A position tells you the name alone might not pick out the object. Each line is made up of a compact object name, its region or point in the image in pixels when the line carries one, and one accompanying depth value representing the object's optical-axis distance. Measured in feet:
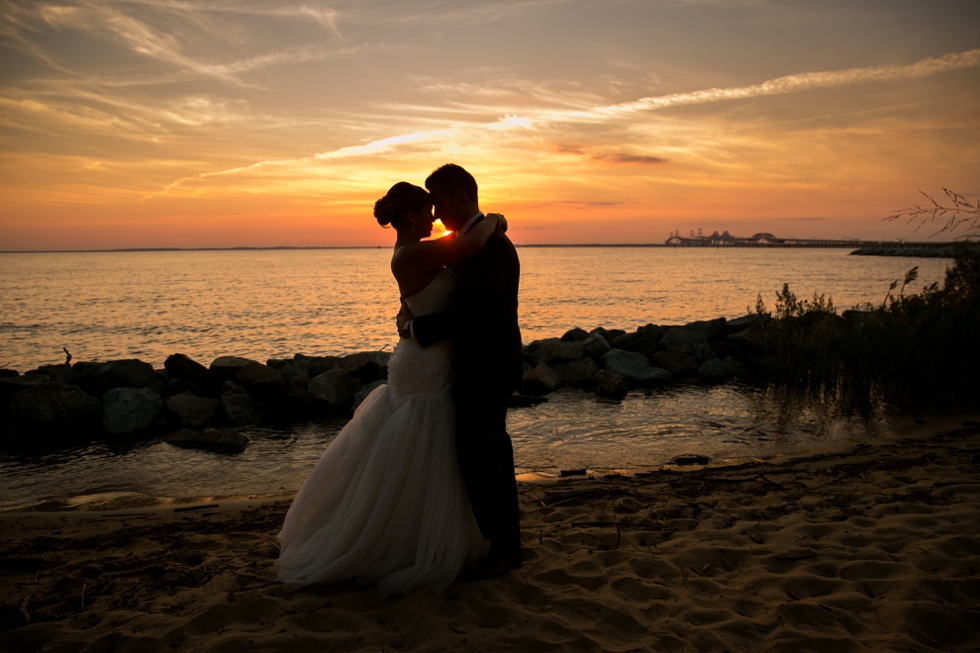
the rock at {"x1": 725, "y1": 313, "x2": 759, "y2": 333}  51.35
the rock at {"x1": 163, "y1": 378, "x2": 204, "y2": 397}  35.53
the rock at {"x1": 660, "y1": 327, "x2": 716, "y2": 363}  46.44
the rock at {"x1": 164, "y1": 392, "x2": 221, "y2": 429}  31.30
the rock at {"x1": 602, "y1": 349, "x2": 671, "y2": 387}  39.96
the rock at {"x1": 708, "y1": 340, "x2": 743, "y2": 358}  46.34
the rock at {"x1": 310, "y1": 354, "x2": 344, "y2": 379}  41.14
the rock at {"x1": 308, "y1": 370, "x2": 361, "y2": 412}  34.09
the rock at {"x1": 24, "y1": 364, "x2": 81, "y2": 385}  38.06
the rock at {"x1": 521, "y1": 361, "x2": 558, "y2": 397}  37.45
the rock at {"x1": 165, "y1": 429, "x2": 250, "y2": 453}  27.30
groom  12.59
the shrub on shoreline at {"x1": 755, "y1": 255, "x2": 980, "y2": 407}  31.71
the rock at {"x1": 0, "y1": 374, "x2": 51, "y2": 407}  32.40
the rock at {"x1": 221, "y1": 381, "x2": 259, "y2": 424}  32.32
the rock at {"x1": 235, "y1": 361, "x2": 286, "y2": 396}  34.03
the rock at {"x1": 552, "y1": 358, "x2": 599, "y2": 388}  39.09
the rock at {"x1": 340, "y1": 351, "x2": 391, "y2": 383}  39.58
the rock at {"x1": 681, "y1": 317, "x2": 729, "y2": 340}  50.55
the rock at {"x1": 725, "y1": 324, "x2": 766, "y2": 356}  45.34
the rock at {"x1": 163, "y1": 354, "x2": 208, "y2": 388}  37.88
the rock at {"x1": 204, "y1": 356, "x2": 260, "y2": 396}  36.62
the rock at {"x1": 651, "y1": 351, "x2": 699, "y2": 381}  42.24
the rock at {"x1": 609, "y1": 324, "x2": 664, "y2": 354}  47.85
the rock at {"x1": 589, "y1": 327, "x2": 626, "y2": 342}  52.80
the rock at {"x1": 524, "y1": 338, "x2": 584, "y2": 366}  43.45
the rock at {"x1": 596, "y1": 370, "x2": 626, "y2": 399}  36.73
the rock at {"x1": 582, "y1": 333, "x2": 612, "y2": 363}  44.55
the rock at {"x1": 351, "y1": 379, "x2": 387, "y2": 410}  34.36
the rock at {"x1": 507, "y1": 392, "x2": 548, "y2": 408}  34.45
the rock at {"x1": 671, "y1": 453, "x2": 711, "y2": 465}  23.27
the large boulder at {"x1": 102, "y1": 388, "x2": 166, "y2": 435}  30.32
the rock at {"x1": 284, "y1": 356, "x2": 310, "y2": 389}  35.40
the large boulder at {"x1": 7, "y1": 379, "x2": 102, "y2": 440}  29.70
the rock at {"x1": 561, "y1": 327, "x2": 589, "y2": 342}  51.11
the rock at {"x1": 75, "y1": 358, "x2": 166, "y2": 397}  34.30
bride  12.33
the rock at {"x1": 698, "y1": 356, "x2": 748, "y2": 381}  42.11
